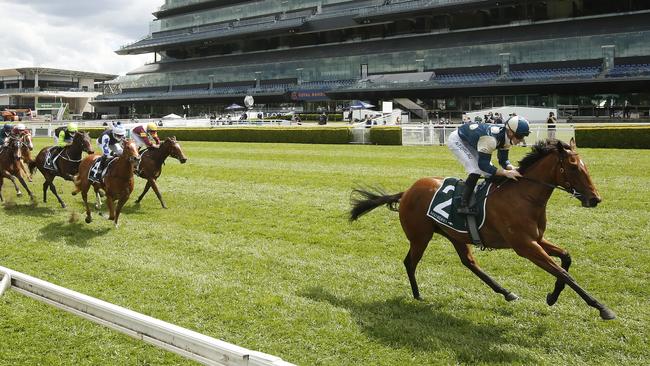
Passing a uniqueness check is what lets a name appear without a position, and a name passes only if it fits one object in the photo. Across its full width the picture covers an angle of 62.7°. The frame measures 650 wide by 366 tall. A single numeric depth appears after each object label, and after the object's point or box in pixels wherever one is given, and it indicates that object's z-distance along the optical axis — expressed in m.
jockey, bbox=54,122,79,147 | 11.12
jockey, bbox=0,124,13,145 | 12.24
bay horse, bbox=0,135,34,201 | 11.66
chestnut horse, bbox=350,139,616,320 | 4.60
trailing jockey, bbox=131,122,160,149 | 11.53
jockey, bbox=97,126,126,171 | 9.30
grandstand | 42.53
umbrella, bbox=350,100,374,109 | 42.84
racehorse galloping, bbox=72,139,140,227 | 8.72
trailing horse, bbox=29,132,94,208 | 10.84
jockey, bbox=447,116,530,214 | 4.89
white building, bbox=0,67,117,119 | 86.17
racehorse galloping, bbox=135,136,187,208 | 10.91
